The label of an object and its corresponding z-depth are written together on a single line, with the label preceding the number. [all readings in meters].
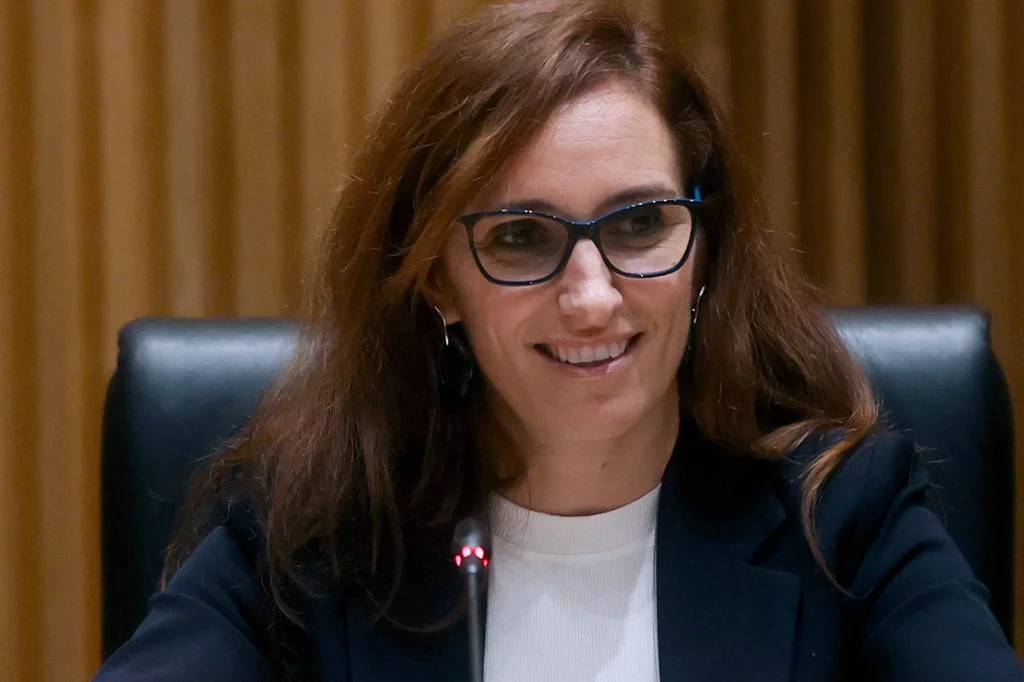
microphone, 3.99
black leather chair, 4.19
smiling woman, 4.08
